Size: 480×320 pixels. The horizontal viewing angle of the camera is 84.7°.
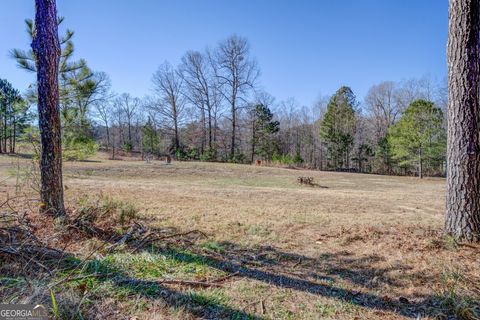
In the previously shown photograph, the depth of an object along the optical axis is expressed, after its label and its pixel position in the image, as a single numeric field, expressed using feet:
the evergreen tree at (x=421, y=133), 65.98
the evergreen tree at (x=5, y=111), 74.58
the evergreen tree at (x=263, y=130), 100.01
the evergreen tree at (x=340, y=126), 96.94
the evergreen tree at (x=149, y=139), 107.55
